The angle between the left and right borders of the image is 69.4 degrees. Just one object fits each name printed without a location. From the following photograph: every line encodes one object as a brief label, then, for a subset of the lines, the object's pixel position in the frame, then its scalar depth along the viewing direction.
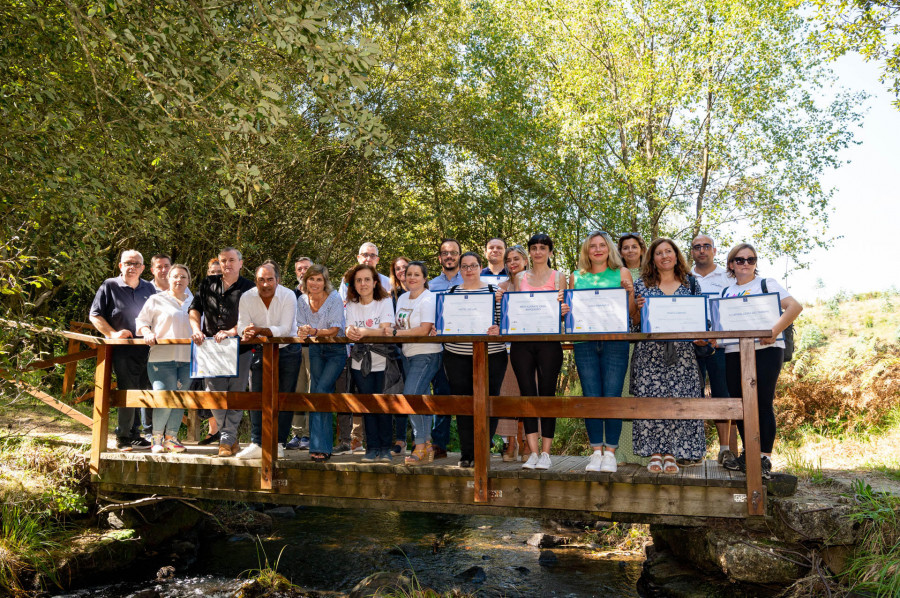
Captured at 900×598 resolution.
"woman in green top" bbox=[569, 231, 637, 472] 5.46
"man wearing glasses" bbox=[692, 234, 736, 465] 5.73
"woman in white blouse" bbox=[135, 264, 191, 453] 6.65
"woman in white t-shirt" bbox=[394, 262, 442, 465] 5.85
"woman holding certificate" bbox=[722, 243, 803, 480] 5.25
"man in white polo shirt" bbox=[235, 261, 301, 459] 6.01
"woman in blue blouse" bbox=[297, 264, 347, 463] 6.11
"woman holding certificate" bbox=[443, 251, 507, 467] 5.65
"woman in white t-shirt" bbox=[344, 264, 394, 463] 6.02
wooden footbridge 4.99
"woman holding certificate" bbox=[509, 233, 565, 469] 5.52
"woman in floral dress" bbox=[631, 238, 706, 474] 5.45
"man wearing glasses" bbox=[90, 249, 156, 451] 6.82
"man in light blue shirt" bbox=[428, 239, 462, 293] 6.39
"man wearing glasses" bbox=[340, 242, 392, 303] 6.98
